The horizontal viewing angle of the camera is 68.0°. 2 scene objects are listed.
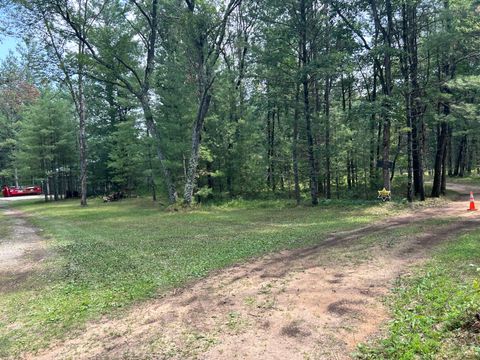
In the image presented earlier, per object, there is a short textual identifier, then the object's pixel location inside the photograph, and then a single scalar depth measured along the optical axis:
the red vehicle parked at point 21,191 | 37.99
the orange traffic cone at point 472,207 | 11.59
